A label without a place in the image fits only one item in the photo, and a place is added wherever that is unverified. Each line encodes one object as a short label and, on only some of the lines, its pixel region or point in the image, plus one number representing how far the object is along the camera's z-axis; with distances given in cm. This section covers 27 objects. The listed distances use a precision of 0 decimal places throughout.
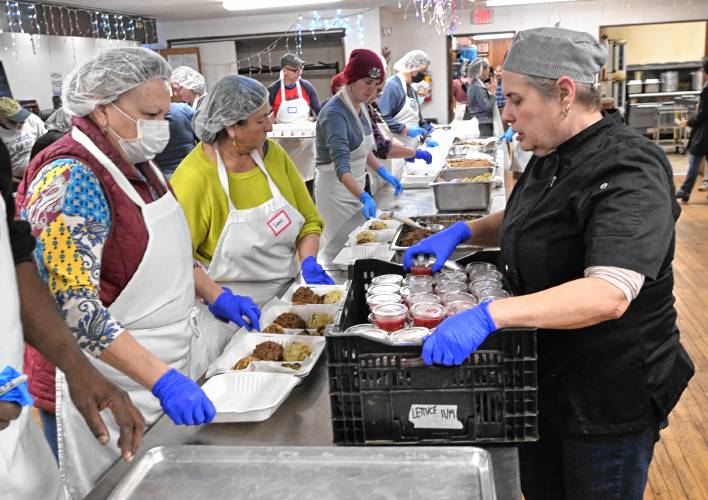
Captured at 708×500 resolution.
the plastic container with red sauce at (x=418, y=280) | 167
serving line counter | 130
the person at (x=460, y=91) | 1052
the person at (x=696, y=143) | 700
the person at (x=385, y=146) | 459
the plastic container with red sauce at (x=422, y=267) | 180
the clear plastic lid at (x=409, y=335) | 134
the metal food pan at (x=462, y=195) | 346
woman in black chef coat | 130
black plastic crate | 128
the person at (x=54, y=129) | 318
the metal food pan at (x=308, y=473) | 112
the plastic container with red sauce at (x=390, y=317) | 144
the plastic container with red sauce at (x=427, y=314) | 143
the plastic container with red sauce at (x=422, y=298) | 153
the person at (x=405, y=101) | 634
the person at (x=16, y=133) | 495
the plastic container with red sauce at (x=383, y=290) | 159
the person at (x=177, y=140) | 512
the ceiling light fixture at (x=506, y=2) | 873
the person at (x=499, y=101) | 887
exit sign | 1083
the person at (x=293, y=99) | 685
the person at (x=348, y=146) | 381
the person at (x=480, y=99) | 851
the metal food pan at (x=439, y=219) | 294
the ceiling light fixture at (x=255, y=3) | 631
